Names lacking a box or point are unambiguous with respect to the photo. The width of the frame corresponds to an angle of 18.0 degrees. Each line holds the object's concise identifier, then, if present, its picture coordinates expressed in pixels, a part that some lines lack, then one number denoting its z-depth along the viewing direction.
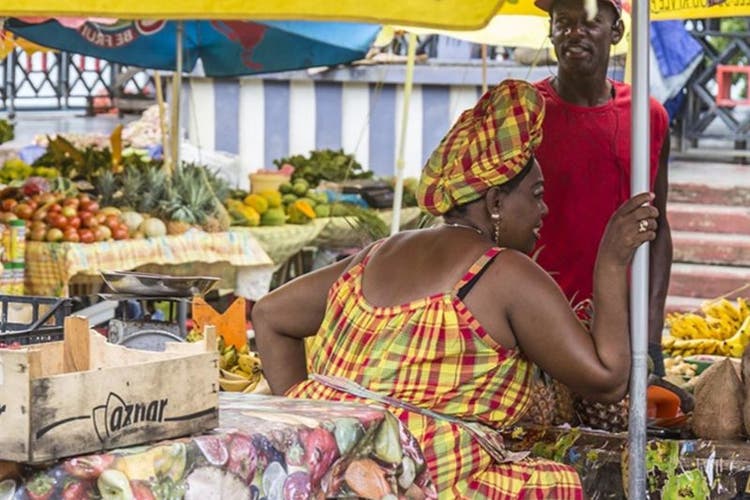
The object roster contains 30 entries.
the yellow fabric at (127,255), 14.70
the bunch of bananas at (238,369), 8.10
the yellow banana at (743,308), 10.79
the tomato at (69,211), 15.30
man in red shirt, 7.66
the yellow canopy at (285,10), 5.54
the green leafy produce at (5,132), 19.18
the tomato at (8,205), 15.52
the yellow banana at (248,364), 8.52
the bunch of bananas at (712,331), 10.05
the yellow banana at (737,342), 9.88
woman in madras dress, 5.58
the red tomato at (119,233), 15.35
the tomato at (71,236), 14.91
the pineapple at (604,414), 6.57
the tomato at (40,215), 15.22
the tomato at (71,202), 15.57
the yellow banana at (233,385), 8.06
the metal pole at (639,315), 5.64
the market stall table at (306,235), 17.30
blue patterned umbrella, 18.40
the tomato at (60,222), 15.10
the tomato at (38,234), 15.01
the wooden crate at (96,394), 3.93
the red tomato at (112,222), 15.40
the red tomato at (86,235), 14.94
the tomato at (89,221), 15.22
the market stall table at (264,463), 4.04
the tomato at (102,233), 15.11
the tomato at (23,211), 15.34
